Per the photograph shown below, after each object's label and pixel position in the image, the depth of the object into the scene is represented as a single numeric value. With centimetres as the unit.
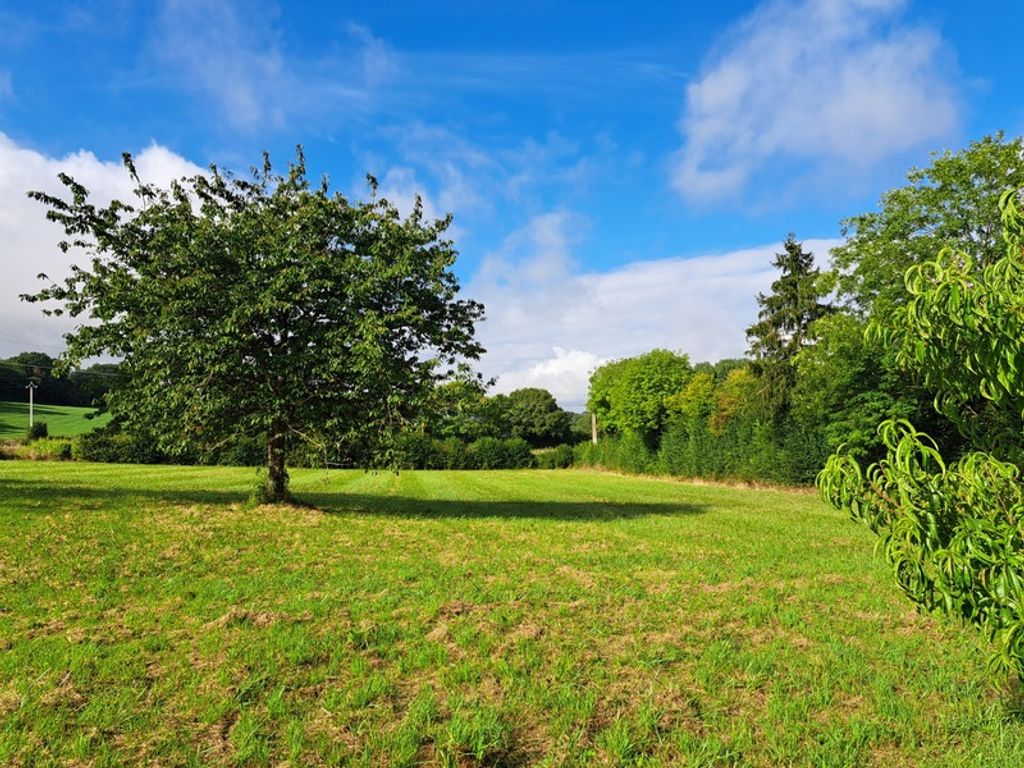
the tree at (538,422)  7719
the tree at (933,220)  2356
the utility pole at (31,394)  5628
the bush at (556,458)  5738
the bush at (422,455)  4464
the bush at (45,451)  3803
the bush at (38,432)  4292
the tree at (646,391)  5125
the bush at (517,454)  5281
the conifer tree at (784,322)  3488
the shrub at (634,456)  4566
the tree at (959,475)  271
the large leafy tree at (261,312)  1328
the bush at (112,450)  3866
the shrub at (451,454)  4759
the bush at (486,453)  5000
